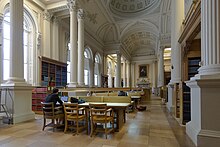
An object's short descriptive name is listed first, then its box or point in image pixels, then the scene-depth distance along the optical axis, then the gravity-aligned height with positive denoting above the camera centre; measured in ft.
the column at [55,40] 37.76 +8.79
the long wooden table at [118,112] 13.42 -3.22
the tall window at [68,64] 44.16 +3.52
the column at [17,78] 16.65 -0.16
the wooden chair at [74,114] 13.04 -3.17
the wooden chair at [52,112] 13.60 -3.09
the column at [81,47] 30.09 +5.76
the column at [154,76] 84.89 +0.17
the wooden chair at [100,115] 12.34 -3.04
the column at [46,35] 35.83 +9.40
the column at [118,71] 61.67 +2.05
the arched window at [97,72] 62.64 +1.87
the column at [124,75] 84.66 +0.93
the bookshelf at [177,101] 19.17 -2.97
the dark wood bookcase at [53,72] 33.85 +1.03
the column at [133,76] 90.63 +0.45
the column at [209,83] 9.39 -0.37
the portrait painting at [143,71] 89.25 +3.26
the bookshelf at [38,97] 23.55 -3.07
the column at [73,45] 27.71 +5.60
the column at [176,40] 21.67 +5.36
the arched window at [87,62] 55.11 +5.12
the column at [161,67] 48.92 +3.18
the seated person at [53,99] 13.87 -1.94
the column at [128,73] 87.20 +2.13
